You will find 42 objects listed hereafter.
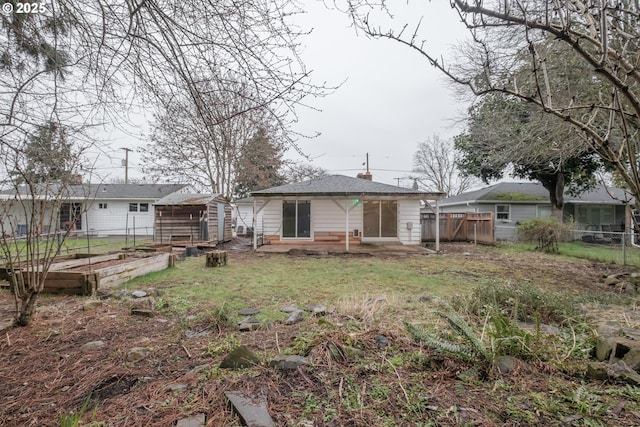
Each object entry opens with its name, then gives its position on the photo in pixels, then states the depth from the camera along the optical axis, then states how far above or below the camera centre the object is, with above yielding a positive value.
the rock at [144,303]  4.30 -1.19
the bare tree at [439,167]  31.59 +5.73
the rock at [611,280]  6.46 -1.32
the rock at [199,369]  2.37 -1.17
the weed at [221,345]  2.74 -1.19
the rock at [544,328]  2.91 -1.09
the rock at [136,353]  2.70 -1.20
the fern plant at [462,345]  2.28 -0.99
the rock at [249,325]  3.42 -1.21
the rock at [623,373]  2.02 -1.05
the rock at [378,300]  4.06 -1.17
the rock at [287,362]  2.33 -1.10
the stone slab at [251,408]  1.70 -1.13
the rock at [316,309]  3.88 -1.19
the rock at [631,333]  2.54 -0.99
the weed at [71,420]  1.60 -1.10
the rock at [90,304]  4.28 -1.21
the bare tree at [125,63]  2.95 +1.67
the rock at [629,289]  5.61 -1.31
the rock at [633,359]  2.16 -1.01
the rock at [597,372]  2.09 -1.07
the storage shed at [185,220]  14.17 +0.06
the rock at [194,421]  1.71 -1.15
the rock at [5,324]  3.45 -1.21
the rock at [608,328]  2.72 -1.04
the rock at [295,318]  3.66 -1.21
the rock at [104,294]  5.01 -1.22
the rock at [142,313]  4.02 -1.22
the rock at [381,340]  2.76 -1.12
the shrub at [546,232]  12.05 -0.48
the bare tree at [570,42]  1.72 +1.11
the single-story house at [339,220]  13.48 +0.03
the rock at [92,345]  2.98 -1.24
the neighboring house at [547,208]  18.41 +0.73
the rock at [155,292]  5.21 -1.25
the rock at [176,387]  2.12 -1.18
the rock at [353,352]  2.52 -1.11
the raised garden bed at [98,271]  5.21 -1.00
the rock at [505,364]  2.22 -1.07
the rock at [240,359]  2.39 -1.11
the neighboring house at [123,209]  20.80 +0.87
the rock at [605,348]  2.37 -1.03
